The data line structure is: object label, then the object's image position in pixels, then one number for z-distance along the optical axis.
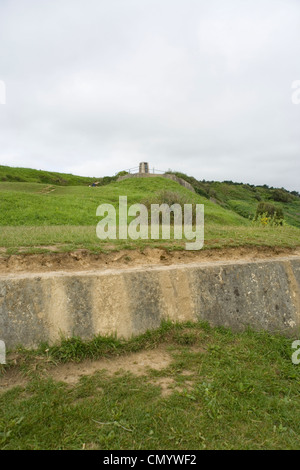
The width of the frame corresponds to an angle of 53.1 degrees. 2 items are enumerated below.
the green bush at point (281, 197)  46.14
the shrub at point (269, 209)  20.18
